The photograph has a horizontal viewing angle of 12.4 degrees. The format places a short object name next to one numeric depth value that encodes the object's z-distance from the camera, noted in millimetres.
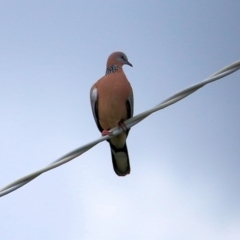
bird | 10031
